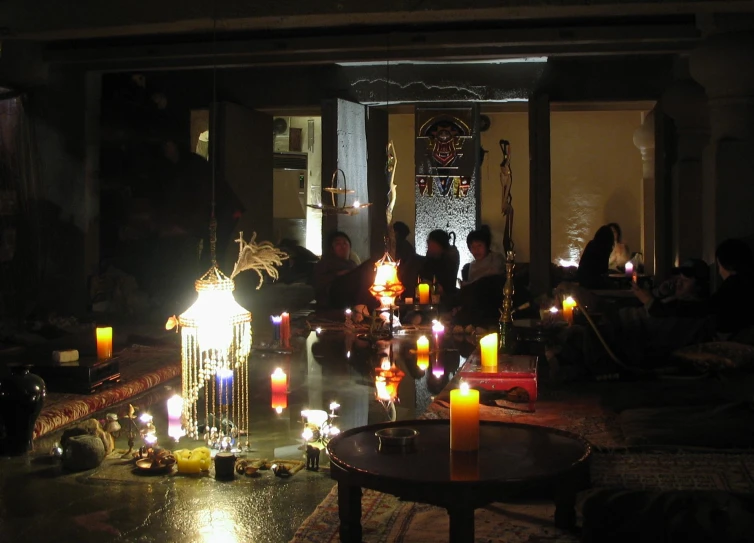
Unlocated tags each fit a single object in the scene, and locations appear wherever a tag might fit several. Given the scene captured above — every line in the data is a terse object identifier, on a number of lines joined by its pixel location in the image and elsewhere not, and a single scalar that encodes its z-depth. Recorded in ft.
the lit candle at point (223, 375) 18.12
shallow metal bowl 11.86
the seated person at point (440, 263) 38.24
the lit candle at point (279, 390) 20.21
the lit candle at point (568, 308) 26.86
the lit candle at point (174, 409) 17.53
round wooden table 10.48
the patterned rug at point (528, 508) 12.34
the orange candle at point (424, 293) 33.37
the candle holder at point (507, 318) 23.16
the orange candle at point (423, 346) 27.61
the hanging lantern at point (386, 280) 29.40
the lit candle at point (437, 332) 28.55
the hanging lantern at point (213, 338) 17.54
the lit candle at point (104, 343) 21.47
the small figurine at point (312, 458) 15.78
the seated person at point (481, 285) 34.14
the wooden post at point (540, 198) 39.86
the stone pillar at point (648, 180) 44.52
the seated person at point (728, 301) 24.50
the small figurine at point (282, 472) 15.43
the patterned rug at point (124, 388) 18.92
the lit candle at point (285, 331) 29.14
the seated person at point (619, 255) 49.61
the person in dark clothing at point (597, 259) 41.06
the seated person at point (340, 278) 36.55
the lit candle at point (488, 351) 20.10
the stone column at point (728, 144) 30.09
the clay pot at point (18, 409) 16.85
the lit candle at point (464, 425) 11.71
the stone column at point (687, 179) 38.32
